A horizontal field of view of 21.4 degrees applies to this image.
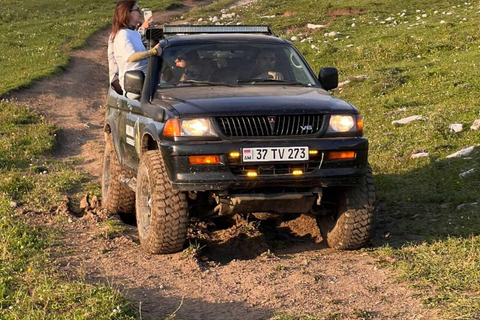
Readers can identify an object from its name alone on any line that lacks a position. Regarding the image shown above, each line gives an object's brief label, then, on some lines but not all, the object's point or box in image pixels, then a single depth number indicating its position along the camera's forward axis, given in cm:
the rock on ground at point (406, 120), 1939
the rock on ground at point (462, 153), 1596
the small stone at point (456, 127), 1772
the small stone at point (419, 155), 1648
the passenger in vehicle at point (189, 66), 1188
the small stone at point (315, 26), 4151
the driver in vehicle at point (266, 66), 1208
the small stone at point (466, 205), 1295
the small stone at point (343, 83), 2596
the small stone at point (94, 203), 1445
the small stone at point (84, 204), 1438
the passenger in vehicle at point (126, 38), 1325
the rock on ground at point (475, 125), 1759
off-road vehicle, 1003
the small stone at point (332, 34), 3702
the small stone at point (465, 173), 1451
